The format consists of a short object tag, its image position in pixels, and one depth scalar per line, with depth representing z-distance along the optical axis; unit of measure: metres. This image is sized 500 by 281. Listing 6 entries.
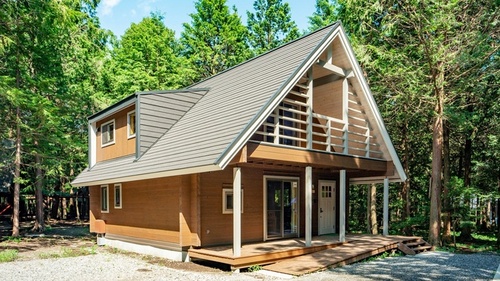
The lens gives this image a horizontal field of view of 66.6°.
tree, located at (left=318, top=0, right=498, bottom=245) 13.77
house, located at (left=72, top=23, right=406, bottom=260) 9.78
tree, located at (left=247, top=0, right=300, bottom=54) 26.36
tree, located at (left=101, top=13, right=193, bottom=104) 24.34
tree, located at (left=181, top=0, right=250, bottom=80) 25.64
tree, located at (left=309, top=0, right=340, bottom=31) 20.97
